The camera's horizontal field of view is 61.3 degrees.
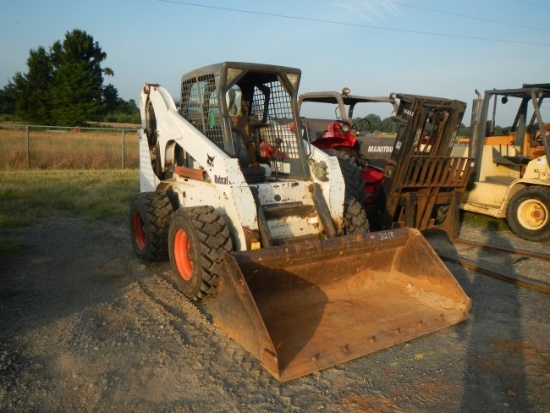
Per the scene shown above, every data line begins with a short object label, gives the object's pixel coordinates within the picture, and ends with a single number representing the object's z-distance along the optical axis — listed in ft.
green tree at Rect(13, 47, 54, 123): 141.79
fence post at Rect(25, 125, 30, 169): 53.72
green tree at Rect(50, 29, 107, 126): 137.08
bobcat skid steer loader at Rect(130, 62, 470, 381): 12.09
